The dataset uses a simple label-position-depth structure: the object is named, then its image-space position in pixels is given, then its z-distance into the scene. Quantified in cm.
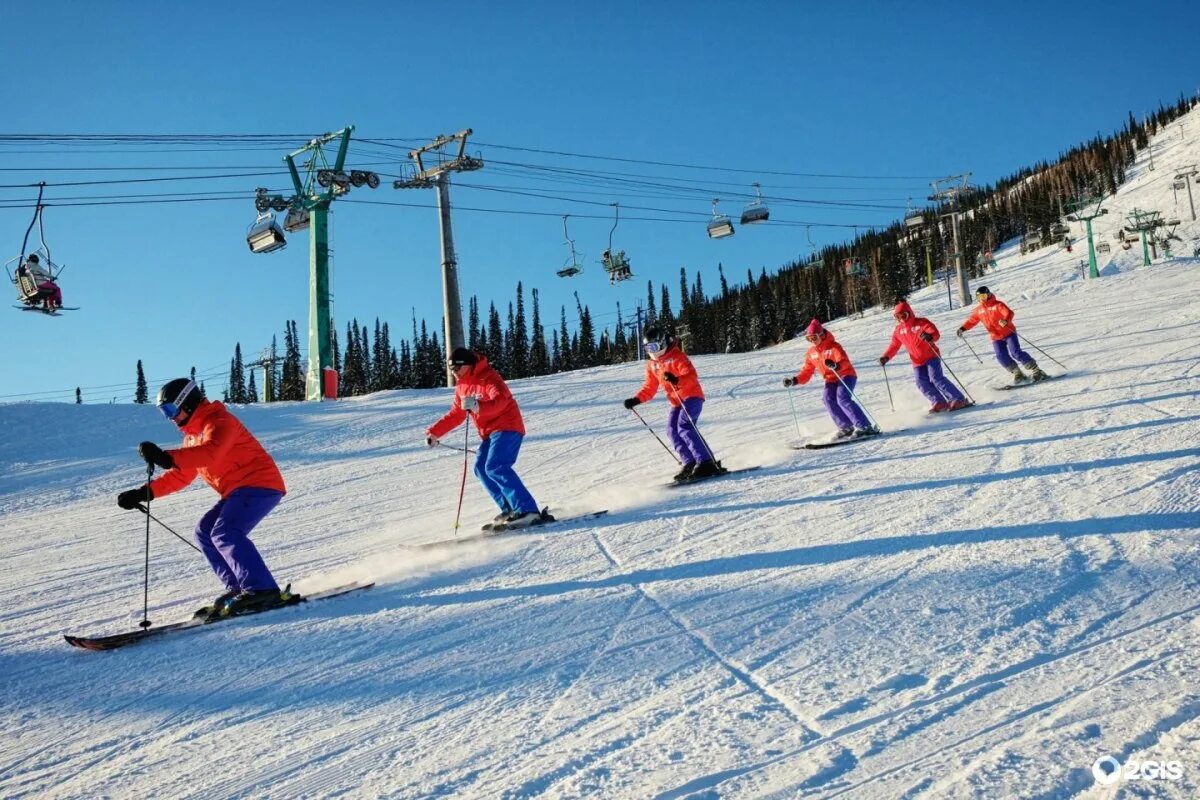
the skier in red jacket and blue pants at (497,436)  694
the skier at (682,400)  858
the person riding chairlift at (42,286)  1698
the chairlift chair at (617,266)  3156
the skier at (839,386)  1006
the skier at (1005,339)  1245
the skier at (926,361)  1122
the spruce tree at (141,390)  9300
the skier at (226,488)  504
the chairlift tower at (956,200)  4331
